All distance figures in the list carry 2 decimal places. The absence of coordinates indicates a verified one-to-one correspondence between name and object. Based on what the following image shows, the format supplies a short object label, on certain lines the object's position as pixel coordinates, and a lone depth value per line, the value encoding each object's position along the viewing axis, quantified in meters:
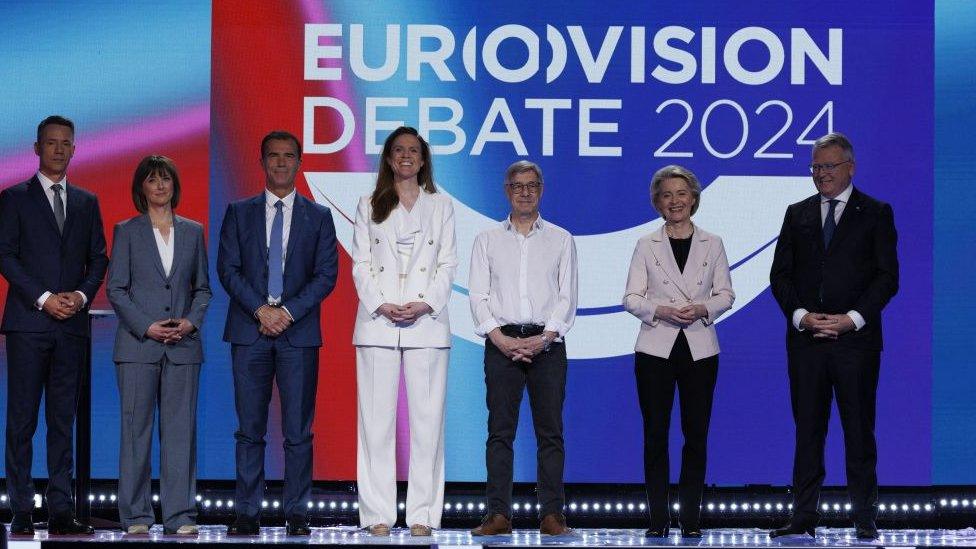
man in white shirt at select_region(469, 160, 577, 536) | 11.66
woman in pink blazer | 11.52
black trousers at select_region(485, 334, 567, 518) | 11.66
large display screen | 13.95
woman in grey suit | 11.64
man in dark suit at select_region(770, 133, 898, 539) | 11.47
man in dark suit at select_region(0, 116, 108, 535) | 11.63
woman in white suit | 11.63
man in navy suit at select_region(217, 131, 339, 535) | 11.65
